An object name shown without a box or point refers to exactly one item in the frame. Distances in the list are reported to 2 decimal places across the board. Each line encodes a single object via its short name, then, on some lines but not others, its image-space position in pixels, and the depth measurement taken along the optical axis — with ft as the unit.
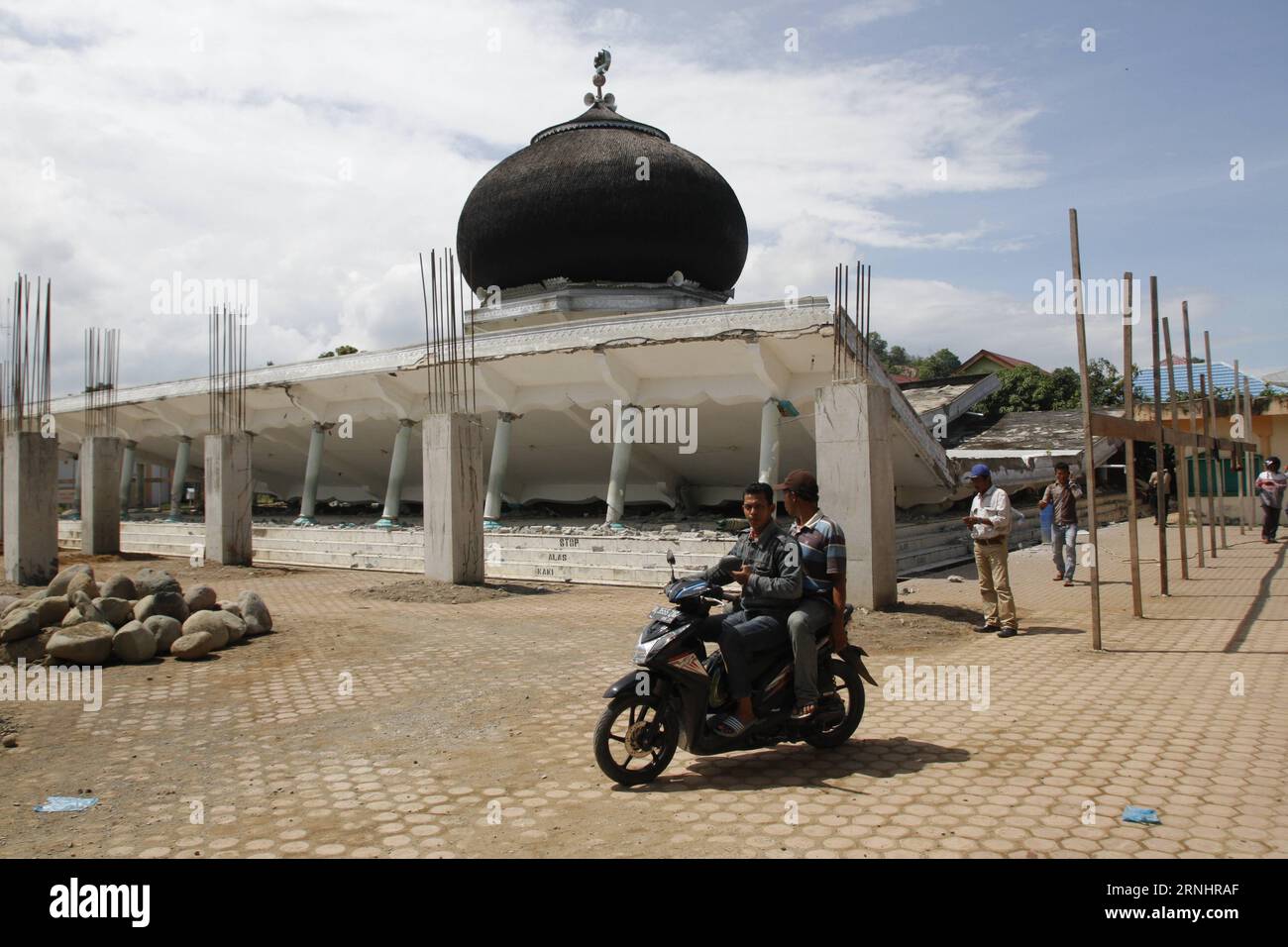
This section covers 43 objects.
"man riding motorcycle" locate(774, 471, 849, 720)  14.90
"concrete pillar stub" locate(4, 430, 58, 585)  43.60
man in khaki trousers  26.89
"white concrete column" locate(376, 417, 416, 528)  60.59
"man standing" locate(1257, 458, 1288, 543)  55.52
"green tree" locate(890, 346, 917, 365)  215.72
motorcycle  14.02
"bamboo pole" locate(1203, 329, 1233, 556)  50.37
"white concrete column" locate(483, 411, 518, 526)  55.52
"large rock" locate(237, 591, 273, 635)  28.55
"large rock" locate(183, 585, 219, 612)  29.32
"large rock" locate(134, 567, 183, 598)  29.27
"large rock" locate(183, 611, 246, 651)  26.58
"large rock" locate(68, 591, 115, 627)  26.43
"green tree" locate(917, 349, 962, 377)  149.18
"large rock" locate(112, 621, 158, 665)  24.85
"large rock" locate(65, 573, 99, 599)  31.12
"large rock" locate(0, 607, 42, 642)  25.39
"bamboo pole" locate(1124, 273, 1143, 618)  27.43
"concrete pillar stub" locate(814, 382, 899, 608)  30.01
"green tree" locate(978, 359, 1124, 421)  96.32
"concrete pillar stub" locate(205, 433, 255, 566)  50.80
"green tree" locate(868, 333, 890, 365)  197.97
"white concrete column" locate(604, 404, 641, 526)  49.52
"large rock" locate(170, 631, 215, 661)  25.53
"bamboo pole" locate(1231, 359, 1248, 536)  58.70
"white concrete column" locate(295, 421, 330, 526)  66.08
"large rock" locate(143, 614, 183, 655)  25.90
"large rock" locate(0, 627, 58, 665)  25.07
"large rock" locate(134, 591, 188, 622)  27.32
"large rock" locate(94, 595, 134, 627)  26.94
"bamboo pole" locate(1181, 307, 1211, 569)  42.78
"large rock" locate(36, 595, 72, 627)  26.81
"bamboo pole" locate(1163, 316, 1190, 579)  37.68
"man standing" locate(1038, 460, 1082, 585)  36.50
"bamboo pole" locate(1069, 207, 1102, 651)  23.71
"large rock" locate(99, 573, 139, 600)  29.84
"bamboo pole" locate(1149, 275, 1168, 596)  32.91
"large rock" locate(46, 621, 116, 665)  24.36
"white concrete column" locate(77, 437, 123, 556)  55.26
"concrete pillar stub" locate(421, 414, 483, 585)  39.93
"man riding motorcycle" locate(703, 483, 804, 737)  14.61
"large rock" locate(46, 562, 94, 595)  31.99
